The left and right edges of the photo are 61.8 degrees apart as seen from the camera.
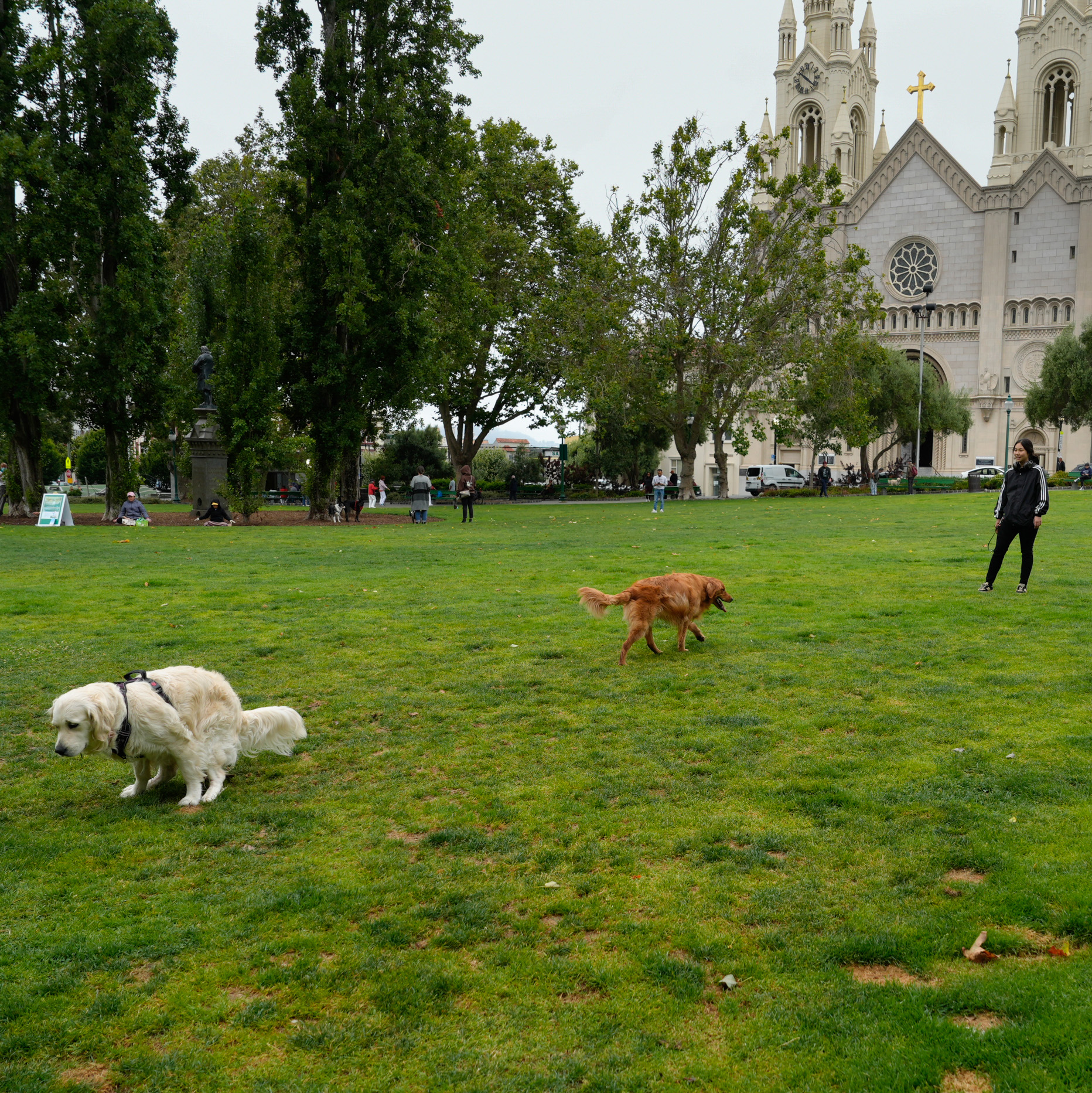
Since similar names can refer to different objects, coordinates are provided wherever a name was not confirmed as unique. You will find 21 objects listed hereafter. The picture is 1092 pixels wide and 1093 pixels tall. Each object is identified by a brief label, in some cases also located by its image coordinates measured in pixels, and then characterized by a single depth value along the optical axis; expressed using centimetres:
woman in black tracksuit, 1102
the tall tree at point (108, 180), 2586
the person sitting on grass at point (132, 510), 2681
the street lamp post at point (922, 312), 5588
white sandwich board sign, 2580
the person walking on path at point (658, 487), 3238
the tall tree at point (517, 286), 4012
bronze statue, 3072
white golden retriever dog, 469
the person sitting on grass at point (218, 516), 2758
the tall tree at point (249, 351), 2598
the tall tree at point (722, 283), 3675
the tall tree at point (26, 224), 2477
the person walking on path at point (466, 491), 2883
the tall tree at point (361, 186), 2688
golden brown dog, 812
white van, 5978
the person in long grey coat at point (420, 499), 2852
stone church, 6662
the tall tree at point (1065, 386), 5147
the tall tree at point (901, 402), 5416
